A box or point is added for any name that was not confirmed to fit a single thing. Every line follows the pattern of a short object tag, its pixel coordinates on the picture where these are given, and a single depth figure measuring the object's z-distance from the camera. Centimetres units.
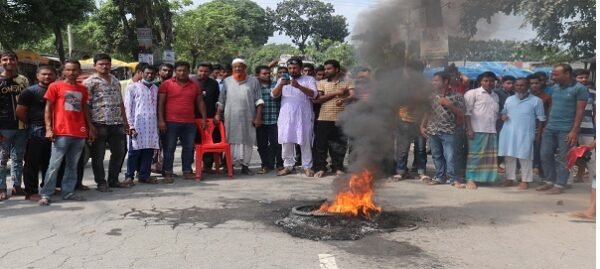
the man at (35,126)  612
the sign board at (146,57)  1194
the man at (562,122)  704
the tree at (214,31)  3175
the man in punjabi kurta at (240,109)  823
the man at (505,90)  823
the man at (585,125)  817
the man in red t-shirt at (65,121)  600
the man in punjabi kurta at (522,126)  745
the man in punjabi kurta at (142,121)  739
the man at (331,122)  815
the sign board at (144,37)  1220
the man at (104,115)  671
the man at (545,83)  772
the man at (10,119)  614
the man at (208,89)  834
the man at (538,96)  763
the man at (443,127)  754
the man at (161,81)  804
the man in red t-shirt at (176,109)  766
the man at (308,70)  868
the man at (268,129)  855
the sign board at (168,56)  1462
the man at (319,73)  888
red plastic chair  794
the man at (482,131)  763
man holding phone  823
